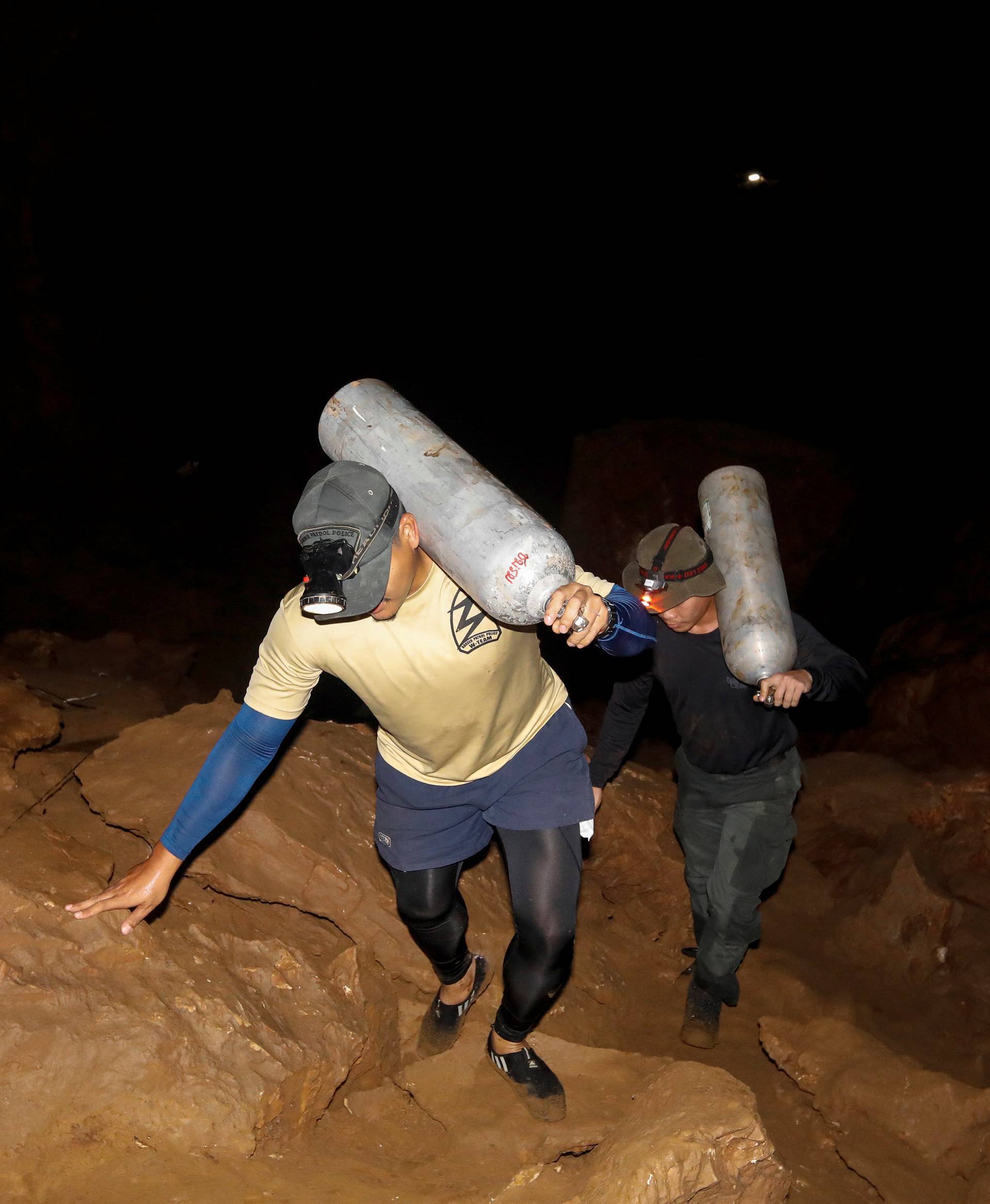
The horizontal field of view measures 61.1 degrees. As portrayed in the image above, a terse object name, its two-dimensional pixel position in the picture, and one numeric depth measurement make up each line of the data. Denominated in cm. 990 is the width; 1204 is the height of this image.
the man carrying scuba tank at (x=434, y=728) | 223
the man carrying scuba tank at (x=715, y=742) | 344
